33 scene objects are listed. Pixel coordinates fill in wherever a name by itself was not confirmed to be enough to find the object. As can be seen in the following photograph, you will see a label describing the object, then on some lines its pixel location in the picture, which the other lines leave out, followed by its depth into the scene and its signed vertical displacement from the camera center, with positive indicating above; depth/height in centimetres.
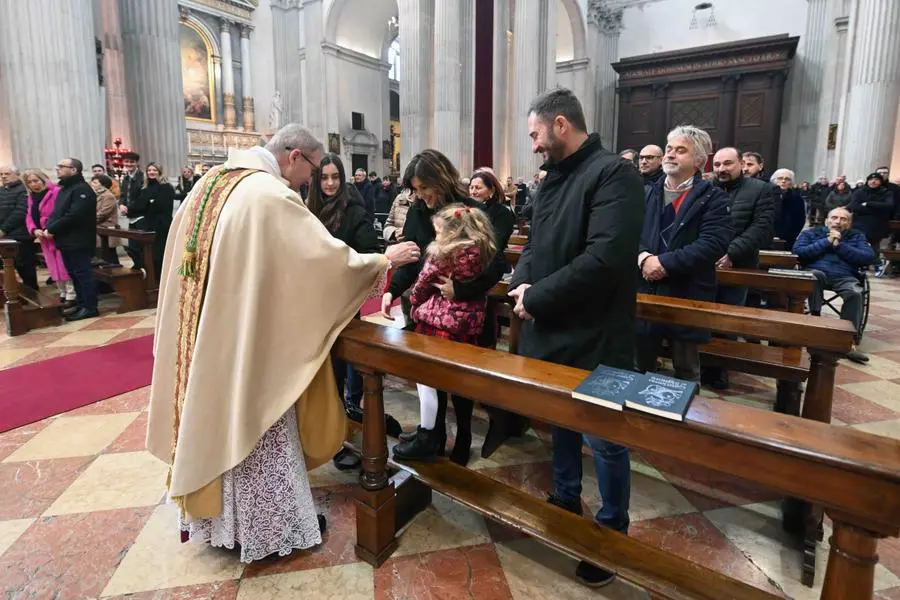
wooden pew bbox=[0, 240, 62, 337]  507 -102
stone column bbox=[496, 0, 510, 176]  1341 +321
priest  171 -47
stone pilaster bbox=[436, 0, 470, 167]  1079 +276
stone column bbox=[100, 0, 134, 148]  1249 +331
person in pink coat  573 -6
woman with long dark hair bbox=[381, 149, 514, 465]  237 -15
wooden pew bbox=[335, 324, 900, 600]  108 -56
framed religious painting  1813 +467
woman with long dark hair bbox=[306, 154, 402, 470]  291 -1
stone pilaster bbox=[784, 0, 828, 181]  1420 +327
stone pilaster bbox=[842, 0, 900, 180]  898 +221
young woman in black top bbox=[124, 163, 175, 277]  686 -1
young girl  229 -37
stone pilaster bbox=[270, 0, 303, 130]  1850 +544
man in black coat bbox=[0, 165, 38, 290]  620 -6
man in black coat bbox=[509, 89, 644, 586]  171 -17
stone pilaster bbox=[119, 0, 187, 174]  906 +229
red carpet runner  341 -128
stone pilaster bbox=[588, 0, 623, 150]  1762 +519
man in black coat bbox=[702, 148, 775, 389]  370 -5
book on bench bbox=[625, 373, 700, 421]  124 -46
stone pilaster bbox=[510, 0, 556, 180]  1260 +356
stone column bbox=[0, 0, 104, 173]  707 +172
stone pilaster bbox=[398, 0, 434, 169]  1153 +302
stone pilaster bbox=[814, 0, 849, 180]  1367 +347
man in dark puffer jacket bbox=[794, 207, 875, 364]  459 -43
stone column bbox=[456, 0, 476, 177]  1209 +294
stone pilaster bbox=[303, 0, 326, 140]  1769 +467
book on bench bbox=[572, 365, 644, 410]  132 -46
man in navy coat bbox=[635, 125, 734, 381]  274 -15
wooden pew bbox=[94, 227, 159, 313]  602 -84
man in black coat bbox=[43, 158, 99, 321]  541 -20
